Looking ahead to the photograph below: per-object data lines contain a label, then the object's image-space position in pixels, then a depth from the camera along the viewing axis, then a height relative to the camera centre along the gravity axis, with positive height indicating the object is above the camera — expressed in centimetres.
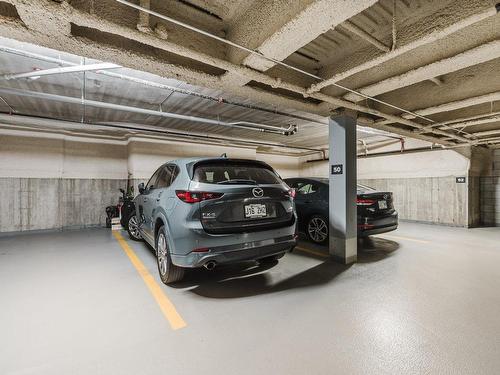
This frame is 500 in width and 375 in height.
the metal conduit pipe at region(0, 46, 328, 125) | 304 +169
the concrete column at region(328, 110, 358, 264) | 393 -1
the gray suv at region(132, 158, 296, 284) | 260 -30
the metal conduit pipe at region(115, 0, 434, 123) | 170 +125
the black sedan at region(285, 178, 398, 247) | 452 -41
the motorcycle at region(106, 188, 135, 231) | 556 -57
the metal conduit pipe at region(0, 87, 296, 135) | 386 +152
